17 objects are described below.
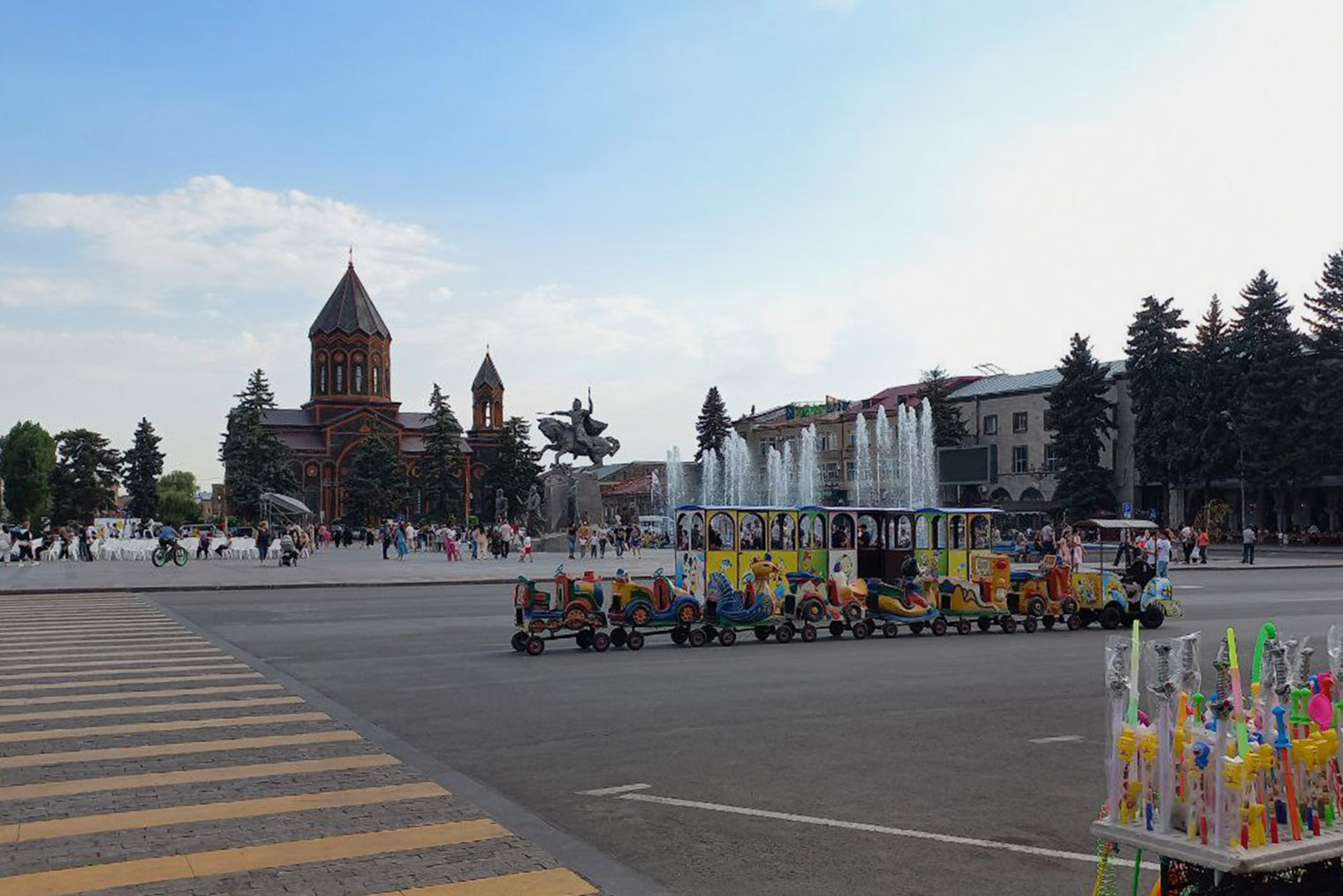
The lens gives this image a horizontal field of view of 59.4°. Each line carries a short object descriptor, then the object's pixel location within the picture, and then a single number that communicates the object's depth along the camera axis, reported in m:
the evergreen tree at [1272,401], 64.50
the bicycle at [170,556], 43.41
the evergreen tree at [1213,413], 68.31
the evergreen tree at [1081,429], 73.06
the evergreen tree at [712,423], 114.94
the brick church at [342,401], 107.56
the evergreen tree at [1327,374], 62.53
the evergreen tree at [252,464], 94.94
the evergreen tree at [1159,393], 69.81
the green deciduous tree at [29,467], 137.25
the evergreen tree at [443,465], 99.12
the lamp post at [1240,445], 66.19
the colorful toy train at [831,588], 18.31
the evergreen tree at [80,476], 117.62
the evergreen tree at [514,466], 103.88
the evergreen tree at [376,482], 97.19
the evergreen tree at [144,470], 123.88
